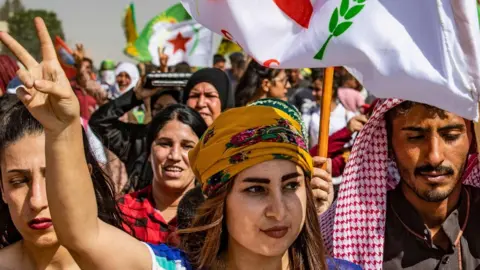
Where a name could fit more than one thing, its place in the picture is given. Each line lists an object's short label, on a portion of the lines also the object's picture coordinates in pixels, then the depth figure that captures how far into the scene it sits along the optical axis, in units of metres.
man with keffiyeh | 3.86
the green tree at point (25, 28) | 17.98
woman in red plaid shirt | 5.38
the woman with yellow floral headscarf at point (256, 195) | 3.34
